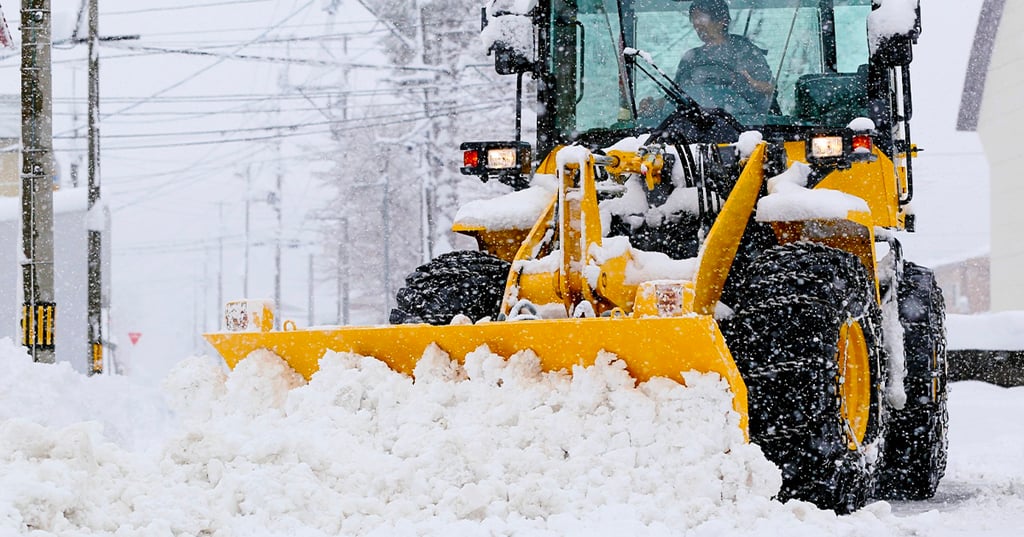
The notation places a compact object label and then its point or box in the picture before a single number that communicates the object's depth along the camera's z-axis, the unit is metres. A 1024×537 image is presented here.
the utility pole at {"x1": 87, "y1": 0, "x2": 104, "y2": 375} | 17.92
